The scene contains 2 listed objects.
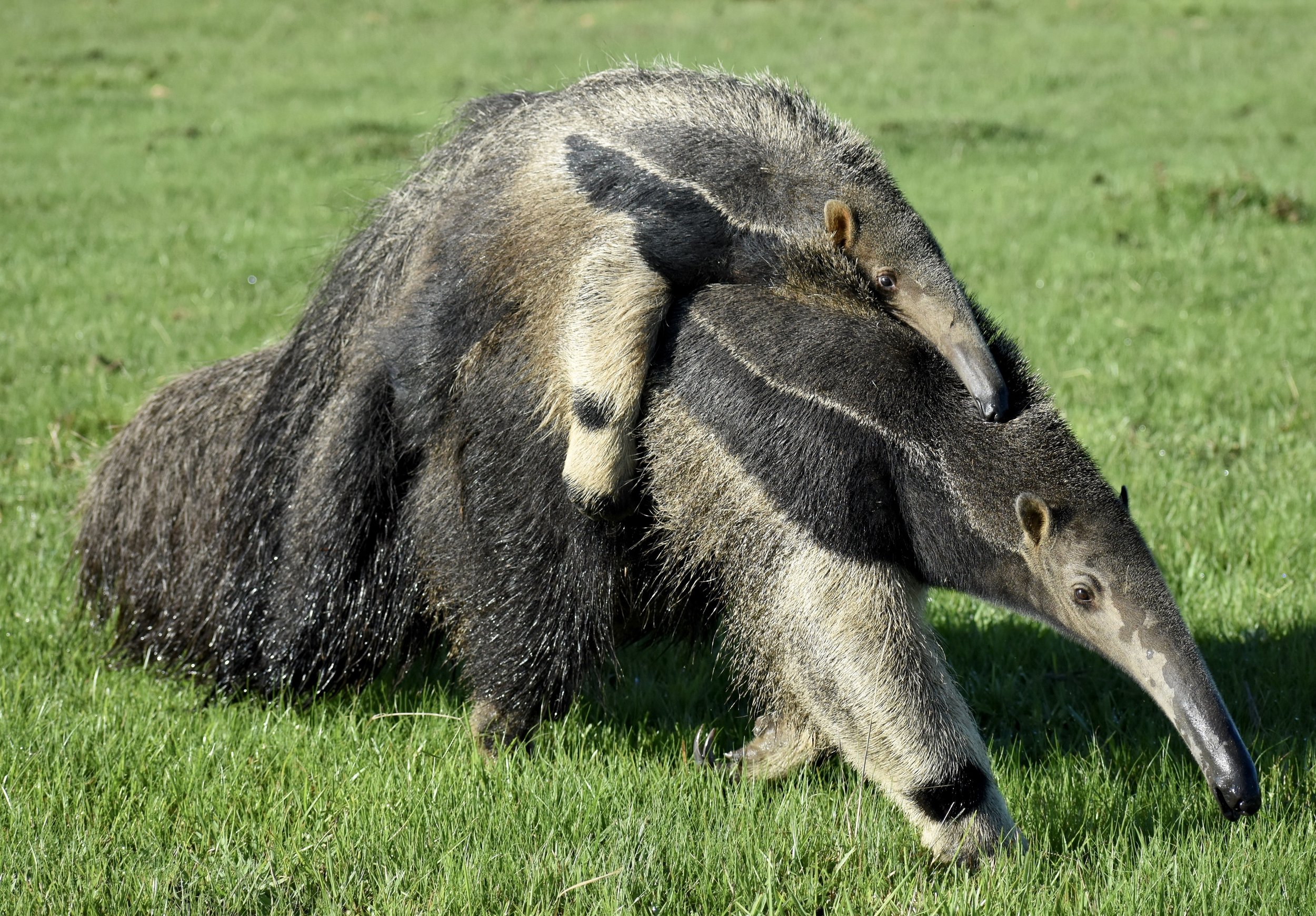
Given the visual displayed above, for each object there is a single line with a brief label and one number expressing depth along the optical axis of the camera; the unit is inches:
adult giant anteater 263.1
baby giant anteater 278.1
